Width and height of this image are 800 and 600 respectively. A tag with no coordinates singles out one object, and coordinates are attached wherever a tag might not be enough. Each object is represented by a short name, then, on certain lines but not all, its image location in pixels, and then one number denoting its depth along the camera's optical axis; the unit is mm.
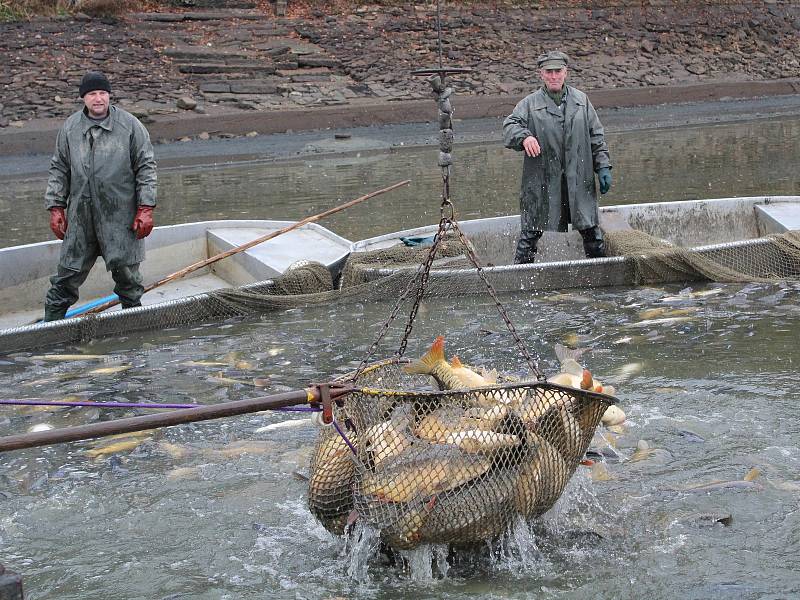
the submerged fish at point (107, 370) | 8289
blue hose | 9497
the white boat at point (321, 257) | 9125
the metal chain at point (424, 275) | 5125
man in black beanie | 8797
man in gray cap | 9883
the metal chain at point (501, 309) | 4928
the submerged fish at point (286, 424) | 6918
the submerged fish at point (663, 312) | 9156
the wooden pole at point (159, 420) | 4223
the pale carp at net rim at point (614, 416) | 5973
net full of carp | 4816
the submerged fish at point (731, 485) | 5840
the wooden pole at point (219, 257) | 9355
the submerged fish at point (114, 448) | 6707
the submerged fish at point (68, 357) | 8500
